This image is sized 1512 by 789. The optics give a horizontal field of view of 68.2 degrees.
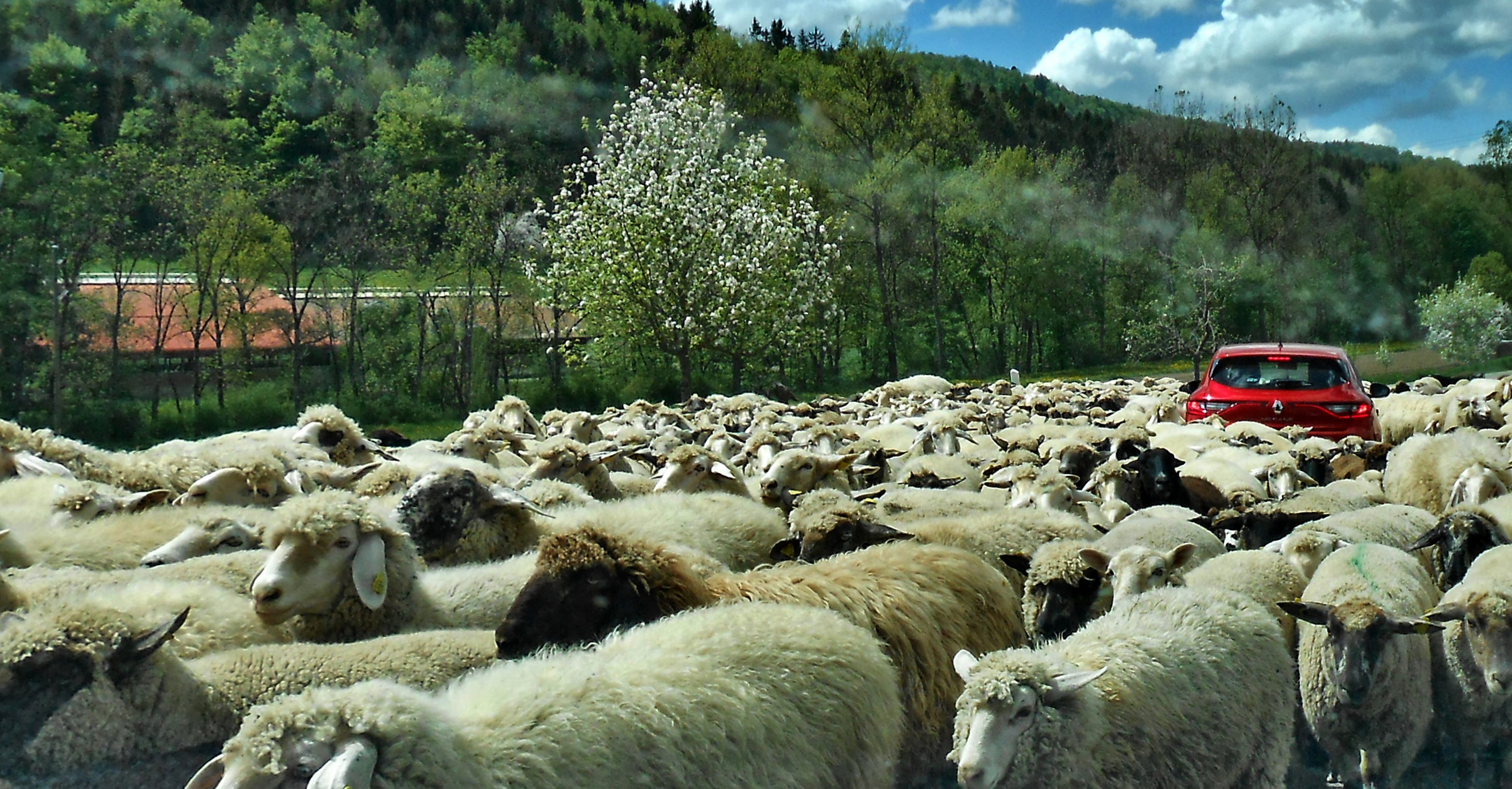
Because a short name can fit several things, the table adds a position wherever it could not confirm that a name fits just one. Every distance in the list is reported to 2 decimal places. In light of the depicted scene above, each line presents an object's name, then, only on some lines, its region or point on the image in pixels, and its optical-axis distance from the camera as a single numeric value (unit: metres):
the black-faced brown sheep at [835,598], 3.92
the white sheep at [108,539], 5.32
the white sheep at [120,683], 3.25
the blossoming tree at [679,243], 26.22
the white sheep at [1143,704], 3.37
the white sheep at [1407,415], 13.84
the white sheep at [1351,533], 5.57
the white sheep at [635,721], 2.44
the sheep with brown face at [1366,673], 4.47
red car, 11.19
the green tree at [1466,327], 35.97
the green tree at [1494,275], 49.09
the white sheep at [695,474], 7.53
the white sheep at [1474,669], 4.68
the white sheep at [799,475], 7.56
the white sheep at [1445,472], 7.34
